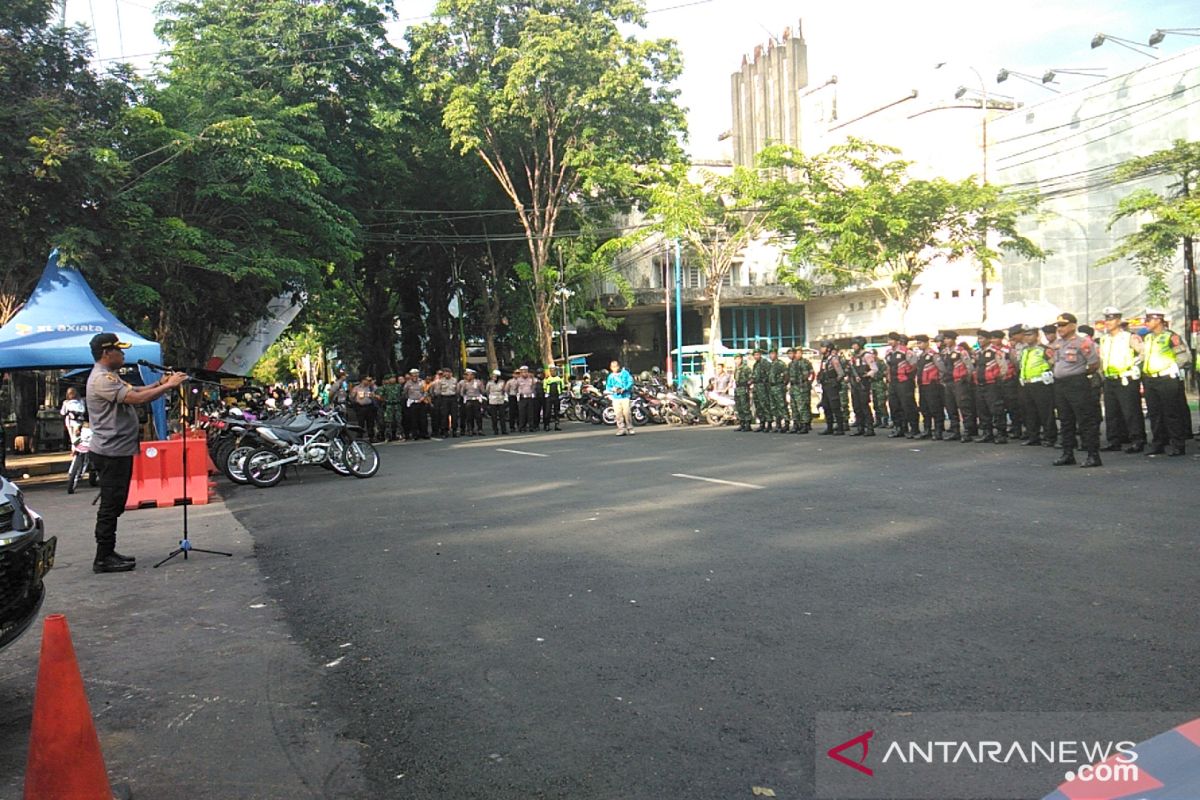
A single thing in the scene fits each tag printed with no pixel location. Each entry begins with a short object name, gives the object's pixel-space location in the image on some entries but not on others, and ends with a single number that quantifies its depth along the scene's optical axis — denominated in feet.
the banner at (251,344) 102.42
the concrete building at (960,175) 111.04
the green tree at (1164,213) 87.92
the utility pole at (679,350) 108.06
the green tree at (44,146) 49.24
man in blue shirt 73.82
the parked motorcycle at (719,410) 84.02
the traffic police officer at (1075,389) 40.55
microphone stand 26.73
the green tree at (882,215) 95.76
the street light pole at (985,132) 114.62
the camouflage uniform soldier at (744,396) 74.70
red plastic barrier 40.81
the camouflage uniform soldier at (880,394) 63.57
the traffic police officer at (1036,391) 47.83
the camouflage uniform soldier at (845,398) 65.57
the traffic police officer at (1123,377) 43.96
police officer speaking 25.57
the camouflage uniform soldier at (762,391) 72.33
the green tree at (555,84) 98.84
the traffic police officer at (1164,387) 42.57
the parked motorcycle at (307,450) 46.44
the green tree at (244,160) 64.03
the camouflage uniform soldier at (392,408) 82.84
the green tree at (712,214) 104.01
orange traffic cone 10.73
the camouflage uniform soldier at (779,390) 70.28
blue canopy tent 48.65
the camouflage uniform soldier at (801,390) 68.49
